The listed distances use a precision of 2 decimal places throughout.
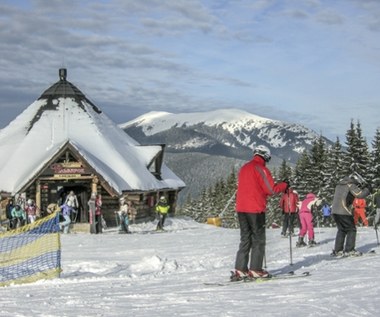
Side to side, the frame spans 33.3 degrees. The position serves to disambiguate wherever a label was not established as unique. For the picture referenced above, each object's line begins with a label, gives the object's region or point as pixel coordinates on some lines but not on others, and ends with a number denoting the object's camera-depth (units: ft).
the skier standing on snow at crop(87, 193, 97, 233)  85.51
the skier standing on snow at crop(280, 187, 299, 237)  57.10
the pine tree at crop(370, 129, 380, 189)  151.33
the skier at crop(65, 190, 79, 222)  84.93
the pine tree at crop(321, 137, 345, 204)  158.00
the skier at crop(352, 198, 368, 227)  80.48
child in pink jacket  53.02
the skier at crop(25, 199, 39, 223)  88.69
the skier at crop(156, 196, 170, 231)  88.52
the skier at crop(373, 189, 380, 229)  71.24
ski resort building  98.27
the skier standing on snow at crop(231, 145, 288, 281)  30.19
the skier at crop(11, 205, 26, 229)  87.51
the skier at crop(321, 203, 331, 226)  100.94
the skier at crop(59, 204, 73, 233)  83.20
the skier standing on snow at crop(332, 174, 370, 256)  40.34
